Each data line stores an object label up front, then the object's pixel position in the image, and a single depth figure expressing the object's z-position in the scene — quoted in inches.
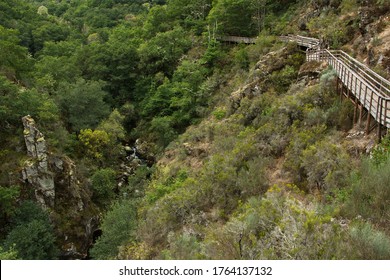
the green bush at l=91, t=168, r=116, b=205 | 1001.5
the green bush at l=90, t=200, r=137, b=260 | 716.3
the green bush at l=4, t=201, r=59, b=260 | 704.4
